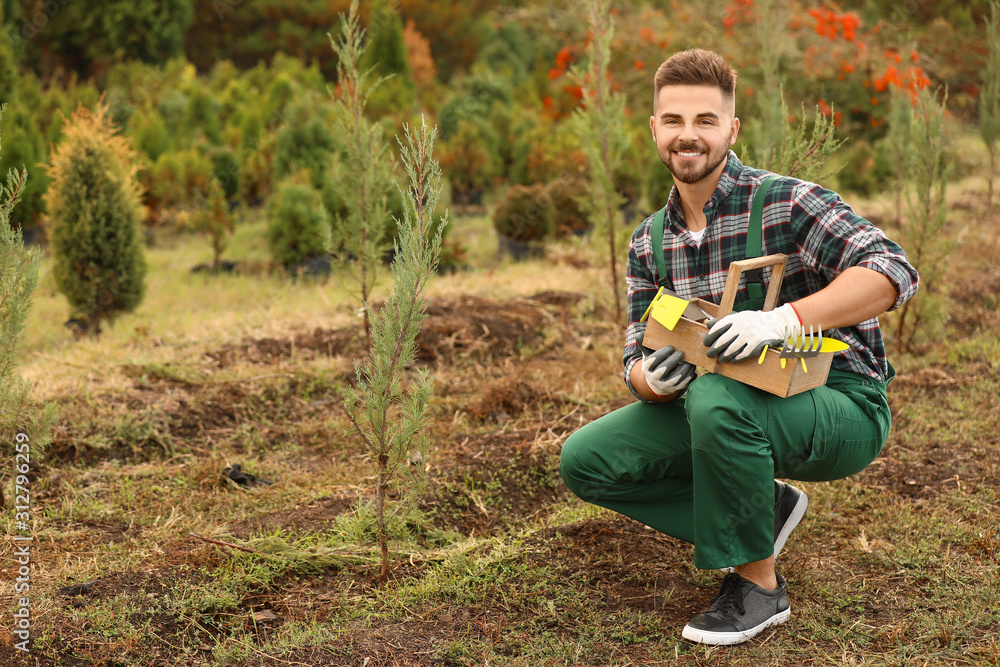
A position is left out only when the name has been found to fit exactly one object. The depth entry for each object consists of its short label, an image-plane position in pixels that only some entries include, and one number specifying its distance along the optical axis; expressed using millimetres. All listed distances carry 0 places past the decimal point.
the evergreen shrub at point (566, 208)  8062
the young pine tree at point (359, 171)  4371
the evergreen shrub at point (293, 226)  7340
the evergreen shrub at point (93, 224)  5562
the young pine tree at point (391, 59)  12758
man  2270
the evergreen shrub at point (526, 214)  7993
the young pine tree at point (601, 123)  5152
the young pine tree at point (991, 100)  6789
